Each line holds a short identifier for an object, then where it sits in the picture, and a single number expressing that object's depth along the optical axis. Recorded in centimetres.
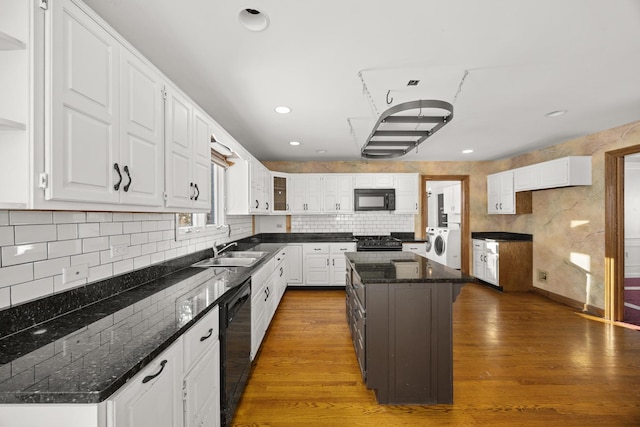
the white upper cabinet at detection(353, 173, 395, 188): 523
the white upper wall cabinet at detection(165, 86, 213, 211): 173
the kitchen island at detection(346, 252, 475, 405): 197
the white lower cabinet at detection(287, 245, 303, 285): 495
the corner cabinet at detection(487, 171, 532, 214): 480
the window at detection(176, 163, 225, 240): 257
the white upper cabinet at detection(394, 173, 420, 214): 522
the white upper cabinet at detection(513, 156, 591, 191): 381
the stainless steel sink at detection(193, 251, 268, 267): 268
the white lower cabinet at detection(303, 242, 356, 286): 496
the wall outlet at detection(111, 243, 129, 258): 167
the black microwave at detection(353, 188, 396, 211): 514
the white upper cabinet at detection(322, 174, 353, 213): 523
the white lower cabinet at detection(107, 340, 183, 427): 86
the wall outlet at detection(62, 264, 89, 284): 136
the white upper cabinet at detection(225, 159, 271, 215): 365
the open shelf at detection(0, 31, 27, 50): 87
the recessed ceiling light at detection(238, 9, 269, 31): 152
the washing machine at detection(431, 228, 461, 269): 610
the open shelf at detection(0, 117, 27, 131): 86
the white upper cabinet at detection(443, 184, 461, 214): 666
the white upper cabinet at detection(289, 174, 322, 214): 524
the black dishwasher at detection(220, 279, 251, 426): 168
